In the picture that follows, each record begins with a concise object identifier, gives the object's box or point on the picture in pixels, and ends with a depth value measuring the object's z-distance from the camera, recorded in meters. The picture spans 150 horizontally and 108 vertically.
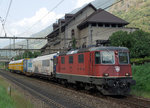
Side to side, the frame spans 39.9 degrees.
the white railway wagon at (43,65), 23.77
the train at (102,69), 12.69
